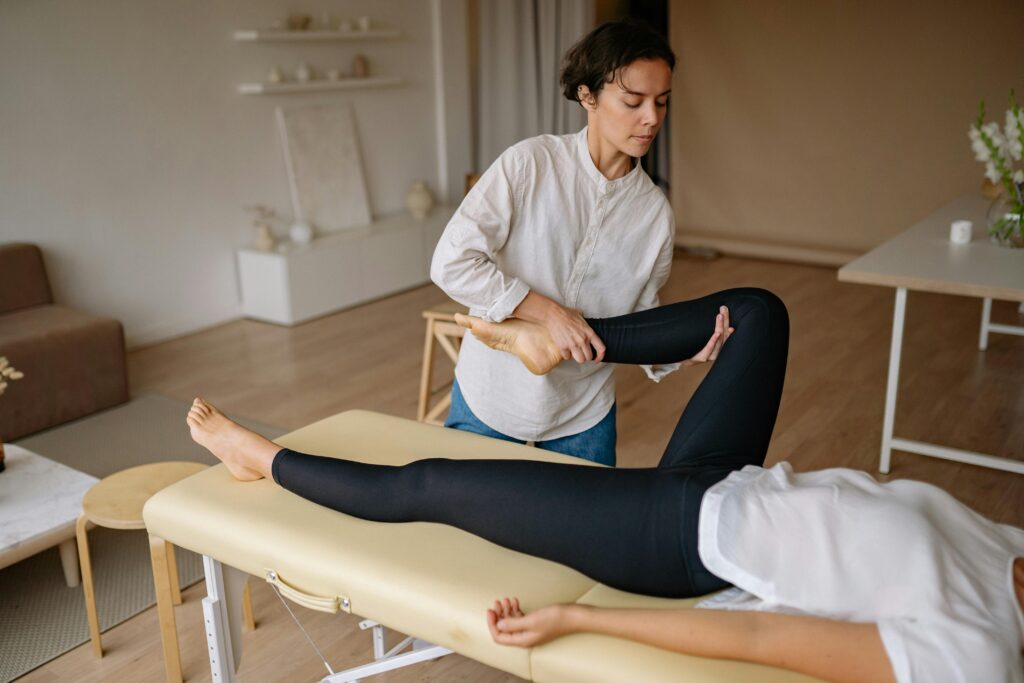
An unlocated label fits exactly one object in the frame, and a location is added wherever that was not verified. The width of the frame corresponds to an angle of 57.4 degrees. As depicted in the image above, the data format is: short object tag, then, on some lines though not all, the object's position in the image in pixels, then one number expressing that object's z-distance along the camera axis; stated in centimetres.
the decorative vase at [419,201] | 523
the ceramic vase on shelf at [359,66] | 490
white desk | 251
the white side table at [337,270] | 438
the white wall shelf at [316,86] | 434
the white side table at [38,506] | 201
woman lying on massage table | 115
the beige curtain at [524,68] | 554
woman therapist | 159
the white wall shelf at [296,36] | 425
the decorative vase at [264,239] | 443
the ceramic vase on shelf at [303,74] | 457
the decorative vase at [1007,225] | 294
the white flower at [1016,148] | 280
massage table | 122
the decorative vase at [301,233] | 457
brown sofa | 312
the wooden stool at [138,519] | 169
